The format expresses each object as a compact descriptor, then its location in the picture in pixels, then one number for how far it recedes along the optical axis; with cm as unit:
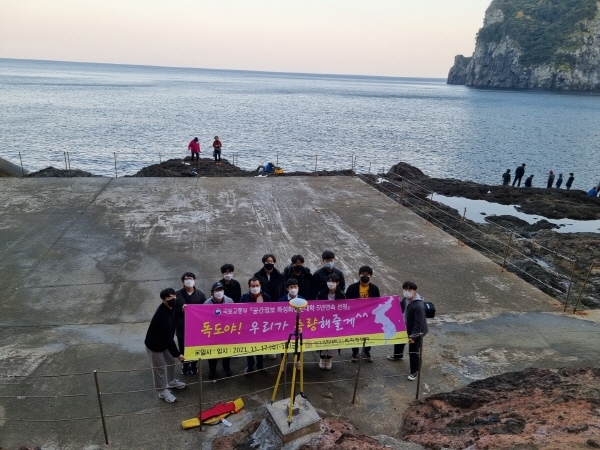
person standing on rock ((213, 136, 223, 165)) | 2638
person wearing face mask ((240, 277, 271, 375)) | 716
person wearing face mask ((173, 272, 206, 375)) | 684
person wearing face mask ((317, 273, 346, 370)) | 744
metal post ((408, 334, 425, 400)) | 672
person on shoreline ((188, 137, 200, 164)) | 2644
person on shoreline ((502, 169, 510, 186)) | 3145
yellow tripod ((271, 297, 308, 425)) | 491
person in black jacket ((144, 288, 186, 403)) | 638
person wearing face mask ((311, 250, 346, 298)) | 799
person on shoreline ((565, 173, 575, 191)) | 2951
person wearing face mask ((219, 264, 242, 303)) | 751
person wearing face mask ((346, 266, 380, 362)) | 757
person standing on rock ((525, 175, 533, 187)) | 3077
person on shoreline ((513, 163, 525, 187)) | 3128
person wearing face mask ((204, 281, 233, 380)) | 691
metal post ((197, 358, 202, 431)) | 563
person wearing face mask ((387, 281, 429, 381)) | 725
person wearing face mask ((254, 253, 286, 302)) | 793
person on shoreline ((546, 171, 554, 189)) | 3077
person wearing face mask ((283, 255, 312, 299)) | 802
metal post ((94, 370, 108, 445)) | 552
